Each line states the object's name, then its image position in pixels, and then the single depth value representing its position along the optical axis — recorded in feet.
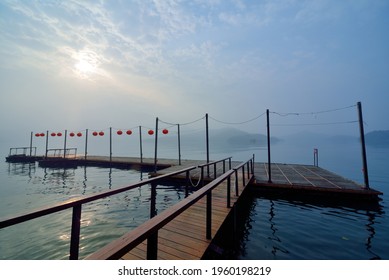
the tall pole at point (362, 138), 30.89
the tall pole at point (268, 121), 38.35
